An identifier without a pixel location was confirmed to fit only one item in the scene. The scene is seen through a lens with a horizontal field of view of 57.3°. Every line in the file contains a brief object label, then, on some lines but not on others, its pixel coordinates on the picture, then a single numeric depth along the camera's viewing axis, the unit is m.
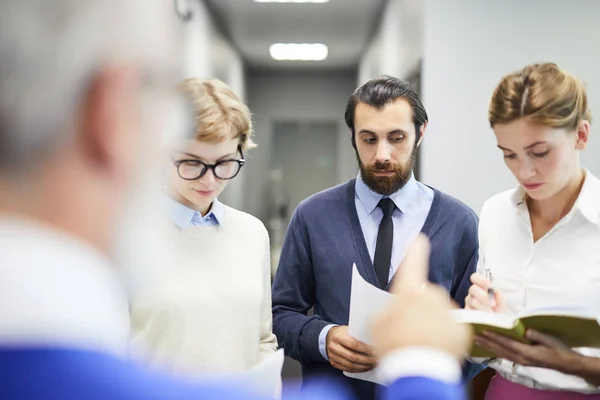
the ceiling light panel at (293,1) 4.25
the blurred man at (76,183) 0.36
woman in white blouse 1.29
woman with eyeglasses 1.33
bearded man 1.55
